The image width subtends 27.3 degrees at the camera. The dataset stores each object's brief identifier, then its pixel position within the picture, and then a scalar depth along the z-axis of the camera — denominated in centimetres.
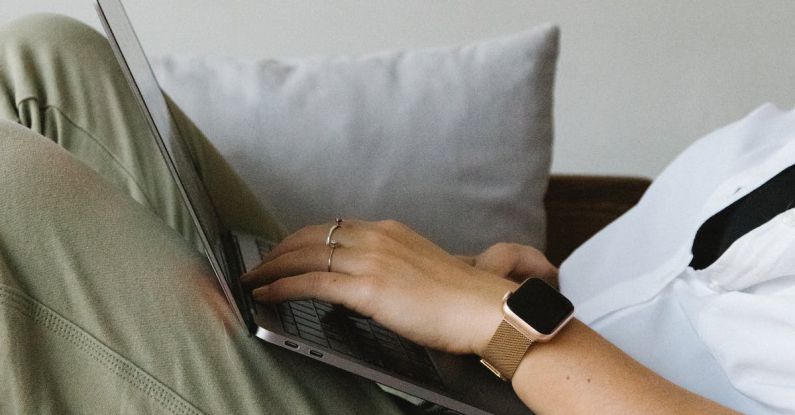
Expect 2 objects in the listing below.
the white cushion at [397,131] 139
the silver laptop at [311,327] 98
